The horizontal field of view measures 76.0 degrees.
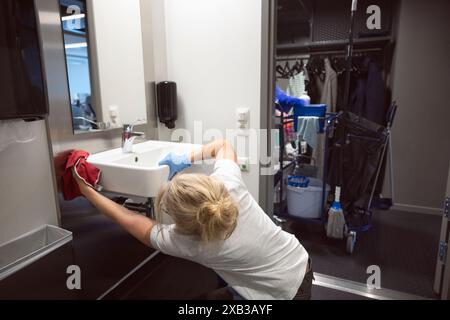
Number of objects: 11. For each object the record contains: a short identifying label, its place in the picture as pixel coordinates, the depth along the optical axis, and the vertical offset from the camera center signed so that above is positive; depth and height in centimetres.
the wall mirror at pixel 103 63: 144 +25
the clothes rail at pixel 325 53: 303 +55
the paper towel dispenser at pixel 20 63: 93 +15
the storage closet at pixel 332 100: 229 +4
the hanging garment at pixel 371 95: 286 +8
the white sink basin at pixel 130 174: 127 -30
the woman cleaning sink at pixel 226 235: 97 -47
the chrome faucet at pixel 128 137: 161 -17
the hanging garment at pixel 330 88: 305 +17
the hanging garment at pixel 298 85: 327 +22
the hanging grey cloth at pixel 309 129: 236 -20
